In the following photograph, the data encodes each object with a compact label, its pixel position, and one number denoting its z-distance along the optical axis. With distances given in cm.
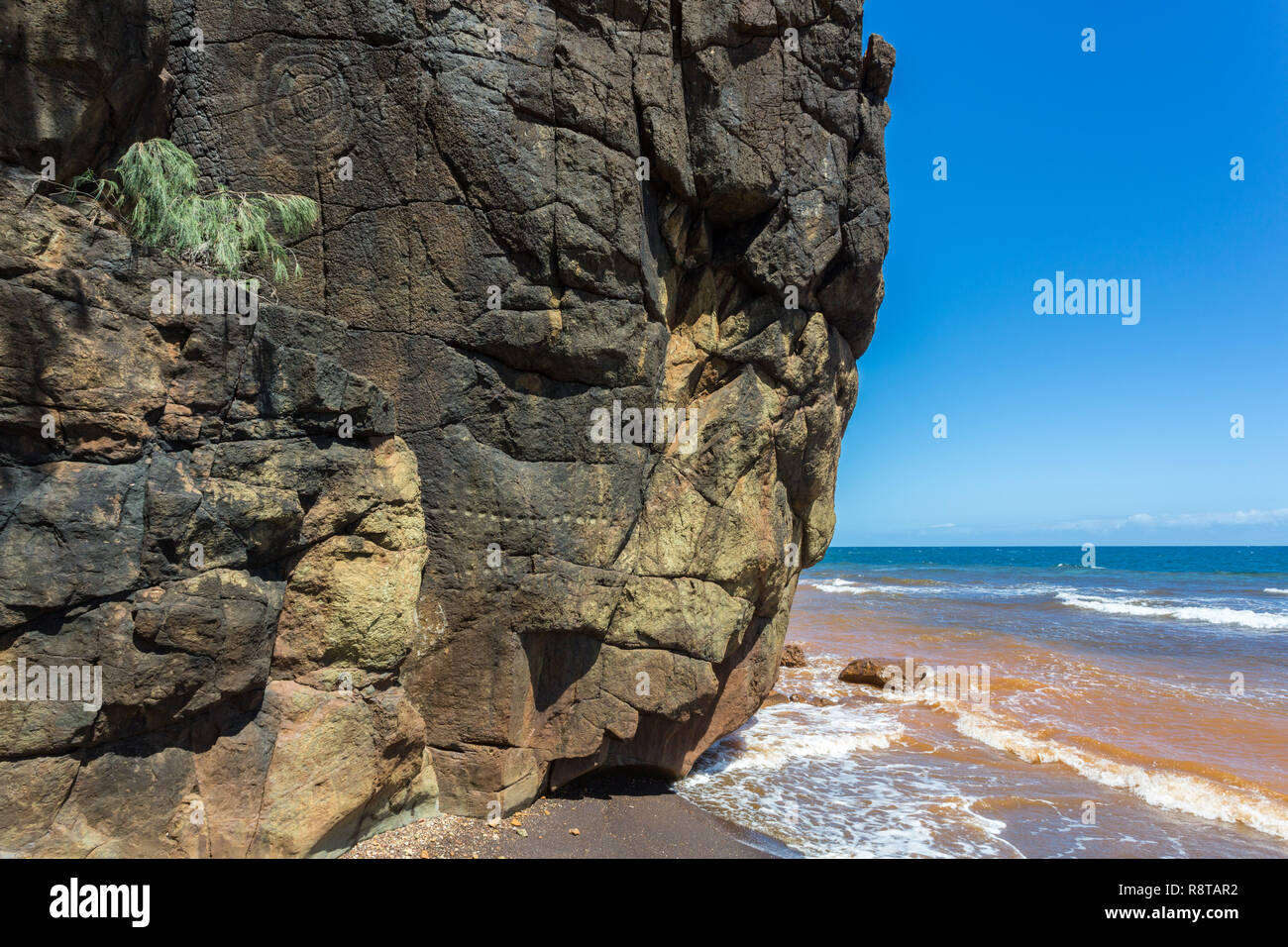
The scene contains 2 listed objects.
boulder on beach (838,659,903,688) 1475
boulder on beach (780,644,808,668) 1642
